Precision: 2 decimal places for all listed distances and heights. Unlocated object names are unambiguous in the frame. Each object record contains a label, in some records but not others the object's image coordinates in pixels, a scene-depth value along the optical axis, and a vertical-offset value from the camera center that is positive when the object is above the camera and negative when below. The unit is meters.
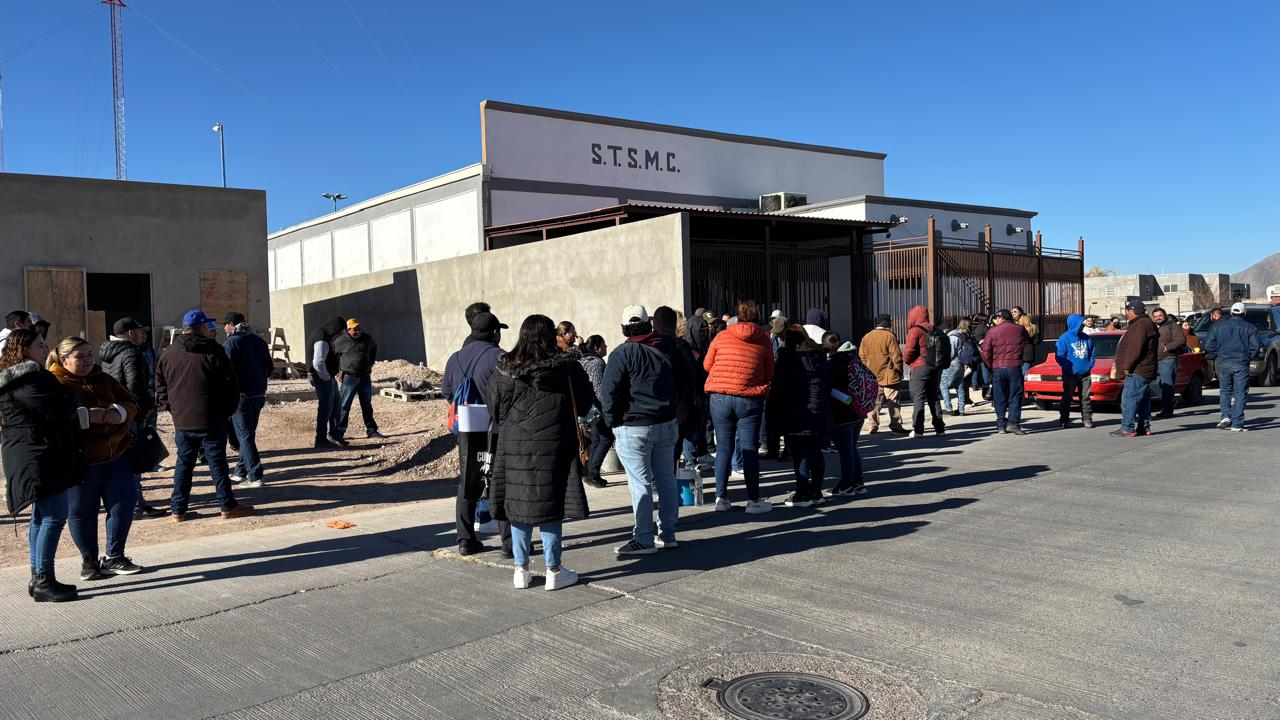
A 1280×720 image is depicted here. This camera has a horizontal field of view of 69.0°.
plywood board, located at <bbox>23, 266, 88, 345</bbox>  19.97 +1.55
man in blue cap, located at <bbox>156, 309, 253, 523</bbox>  8.19 -0.33
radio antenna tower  51.88 +15.88
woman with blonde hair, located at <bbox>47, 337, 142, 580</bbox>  5.98 -0.59
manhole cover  3.93 -1.53
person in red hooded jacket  13.05 -0.42
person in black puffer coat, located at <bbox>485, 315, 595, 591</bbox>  5.70 -0.54
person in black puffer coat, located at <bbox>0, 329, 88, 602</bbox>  5.56 -0.47
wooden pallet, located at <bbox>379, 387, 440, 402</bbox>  18.06 -0.71
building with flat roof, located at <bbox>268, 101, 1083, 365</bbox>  19.16 +3.02
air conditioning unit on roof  32.22 +5.13
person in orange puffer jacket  7.94 -0.33
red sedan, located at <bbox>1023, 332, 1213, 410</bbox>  15.62 -0.72
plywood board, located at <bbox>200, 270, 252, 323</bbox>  22.16 +1.74
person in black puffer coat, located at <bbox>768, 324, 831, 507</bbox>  8.09 -0.48
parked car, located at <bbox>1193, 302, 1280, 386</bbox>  20.86 -0.21
